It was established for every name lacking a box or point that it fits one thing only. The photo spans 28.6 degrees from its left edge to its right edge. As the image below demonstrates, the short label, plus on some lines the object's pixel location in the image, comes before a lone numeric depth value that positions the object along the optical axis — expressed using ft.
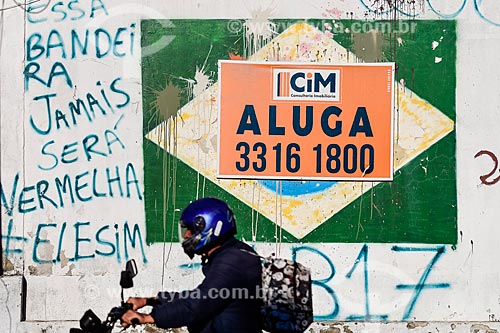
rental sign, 26.30
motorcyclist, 16.62
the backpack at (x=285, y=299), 16.93
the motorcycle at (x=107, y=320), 16.67
